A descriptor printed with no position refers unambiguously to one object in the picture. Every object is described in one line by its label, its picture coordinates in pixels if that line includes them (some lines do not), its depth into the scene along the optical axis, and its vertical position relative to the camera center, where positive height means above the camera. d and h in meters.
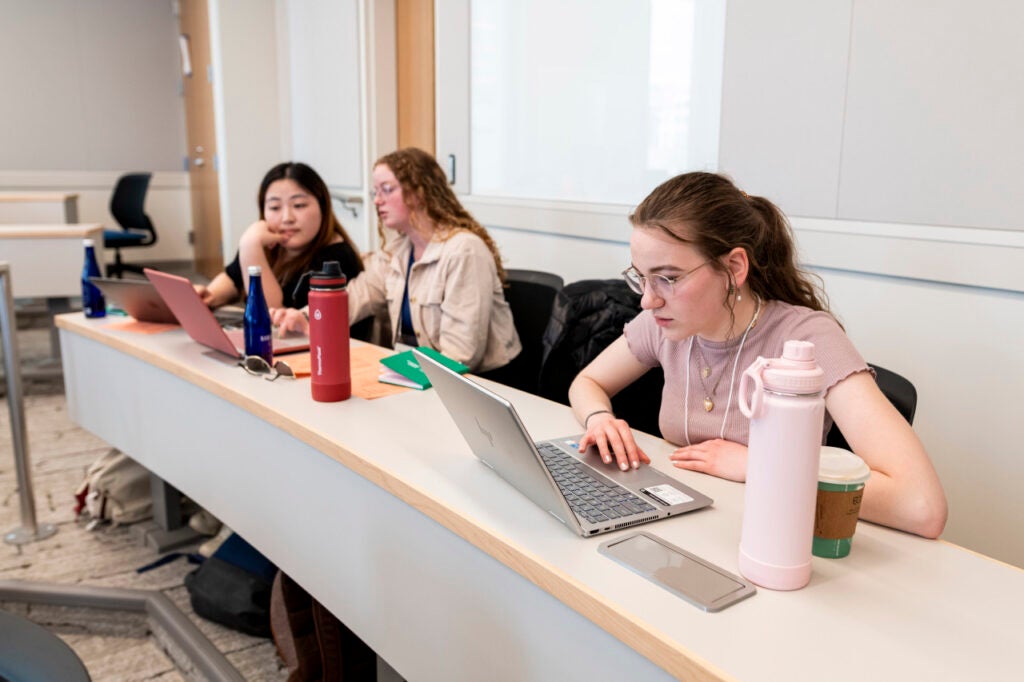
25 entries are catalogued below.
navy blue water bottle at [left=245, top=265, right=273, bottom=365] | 1.67 -0.32
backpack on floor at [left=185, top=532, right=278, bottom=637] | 1.91 -1.00
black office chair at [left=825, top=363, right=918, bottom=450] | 1.19 -0.32
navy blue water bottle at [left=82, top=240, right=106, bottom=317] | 2.26 -0.35
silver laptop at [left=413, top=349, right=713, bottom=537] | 0.94 -0.41
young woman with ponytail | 1.06 -0.22
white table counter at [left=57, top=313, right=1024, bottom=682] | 0.75 -0.43
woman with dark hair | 2.41 -0.21
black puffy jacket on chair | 1.78 -0.34
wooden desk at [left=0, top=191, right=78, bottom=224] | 4.83 -0.23
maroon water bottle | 1.41 -0.29
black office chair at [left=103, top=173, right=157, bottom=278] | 6.00 -0.32
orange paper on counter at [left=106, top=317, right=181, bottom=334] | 2.12 -0.42
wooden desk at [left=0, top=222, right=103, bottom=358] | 3.88 -0.43
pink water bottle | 0.78 -0.28
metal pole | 2.28 -0.73
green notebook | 1.58 -0.40
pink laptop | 1.77 -0.34
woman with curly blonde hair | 2.14 -0.27
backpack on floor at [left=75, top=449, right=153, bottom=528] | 2.48 -1.00
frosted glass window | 2.23 +0.26
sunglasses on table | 1.65 -0.41
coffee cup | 0.87 -0.35
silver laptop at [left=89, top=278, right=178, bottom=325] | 2.04 -0.33
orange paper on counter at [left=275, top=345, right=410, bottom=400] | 1.56 -0.42
